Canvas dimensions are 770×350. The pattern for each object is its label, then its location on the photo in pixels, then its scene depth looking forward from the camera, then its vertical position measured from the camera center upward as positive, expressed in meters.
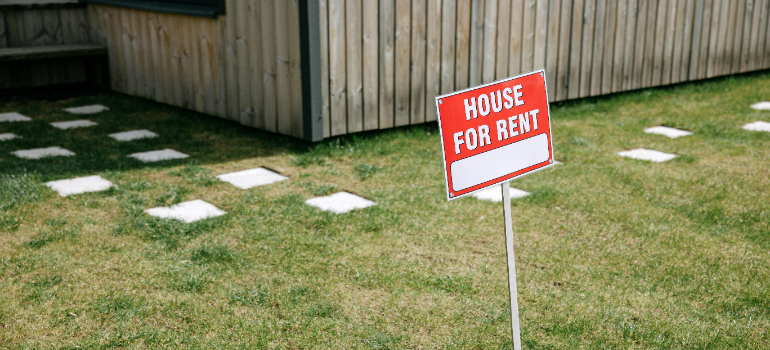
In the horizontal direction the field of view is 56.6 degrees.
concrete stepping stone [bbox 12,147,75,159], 5.52 -1.28
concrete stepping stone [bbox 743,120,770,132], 6.57 -1.34
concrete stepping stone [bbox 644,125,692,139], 6.43 -1.36
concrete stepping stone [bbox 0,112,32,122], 6.78 -1.24
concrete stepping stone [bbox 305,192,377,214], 4.47 -1.37
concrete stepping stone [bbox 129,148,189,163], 5.54 -1.31
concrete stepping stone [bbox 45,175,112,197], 4.70 -1.31
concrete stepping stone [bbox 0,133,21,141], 6.03 -1.25
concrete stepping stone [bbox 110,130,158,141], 6.16 -1.29
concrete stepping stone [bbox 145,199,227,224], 4.26 -1.35
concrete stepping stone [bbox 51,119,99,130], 6.54 -1.26
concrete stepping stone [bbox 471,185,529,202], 4.69 -1.38
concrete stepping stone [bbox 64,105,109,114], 7.19 -1.24
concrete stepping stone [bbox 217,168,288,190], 4.98 -1.35
